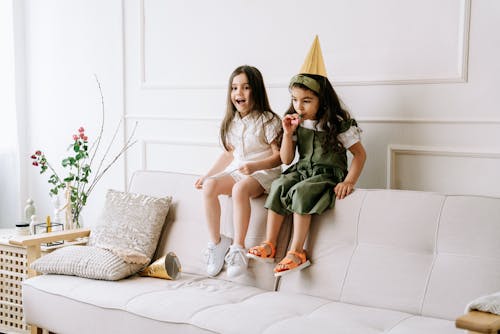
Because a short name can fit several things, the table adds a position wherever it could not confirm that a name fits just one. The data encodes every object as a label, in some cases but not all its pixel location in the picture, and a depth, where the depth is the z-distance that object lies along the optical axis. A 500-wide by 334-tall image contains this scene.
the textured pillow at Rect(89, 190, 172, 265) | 2.79
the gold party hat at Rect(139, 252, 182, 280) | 2.64
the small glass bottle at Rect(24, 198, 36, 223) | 3.47
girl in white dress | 2.61
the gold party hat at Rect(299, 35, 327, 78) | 2.57
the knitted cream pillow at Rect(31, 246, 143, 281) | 2.58
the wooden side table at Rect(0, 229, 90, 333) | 2.98
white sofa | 2.09
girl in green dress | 2.46
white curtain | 4.09
